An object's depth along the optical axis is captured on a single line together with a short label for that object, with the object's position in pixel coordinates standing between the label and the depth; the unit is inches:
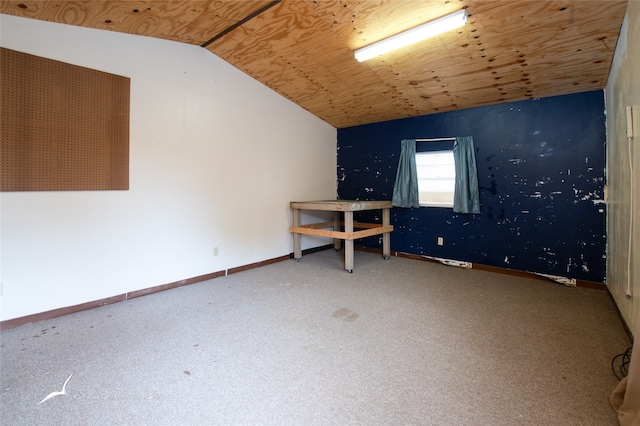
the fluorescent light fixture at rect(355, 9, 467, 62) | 88.8
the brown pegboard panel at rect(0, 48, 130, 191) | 84.4
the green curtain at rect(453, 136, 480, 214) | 150.3
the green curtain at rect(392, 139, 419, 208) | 172.6
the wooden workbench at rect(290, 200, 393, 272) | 144.3
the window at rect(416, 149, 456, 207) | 163.0
